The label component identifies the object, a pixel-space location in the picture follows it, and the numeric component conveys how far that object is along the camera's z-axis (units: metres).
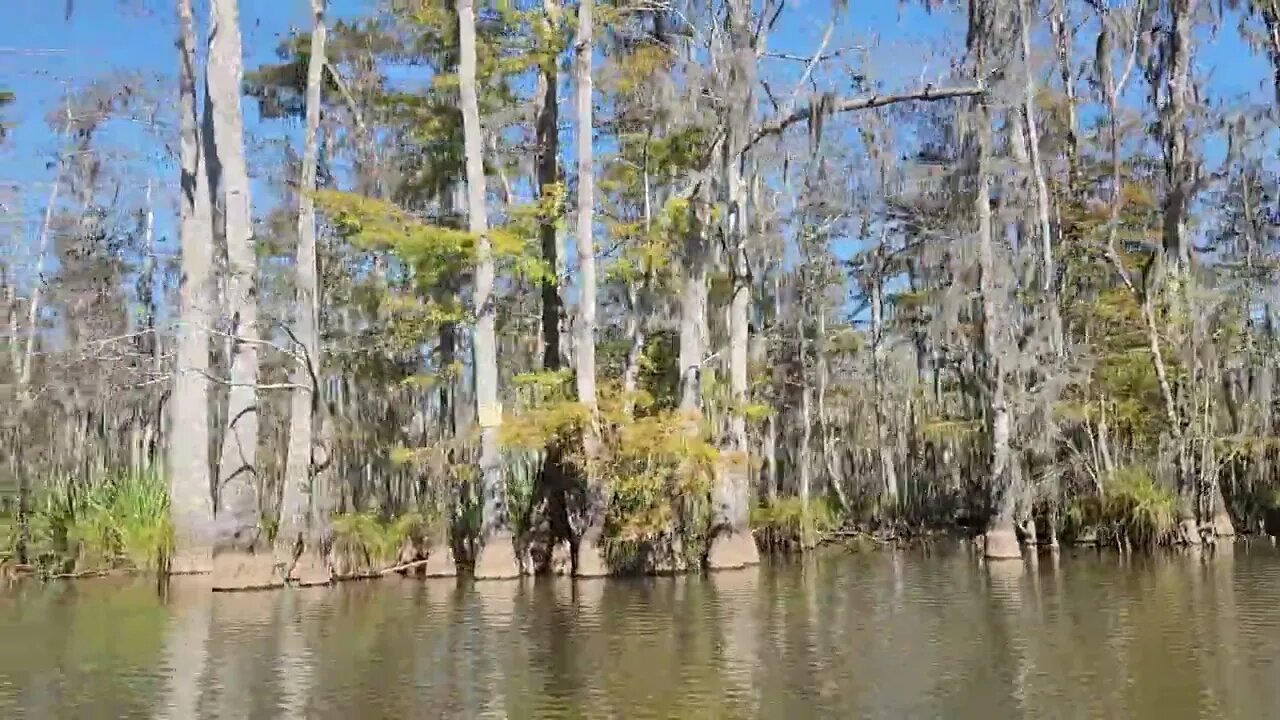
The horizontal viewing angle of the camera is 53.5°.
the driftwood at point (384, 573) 17.17
